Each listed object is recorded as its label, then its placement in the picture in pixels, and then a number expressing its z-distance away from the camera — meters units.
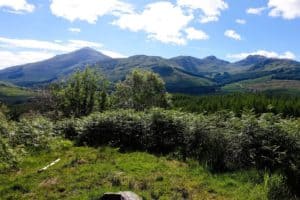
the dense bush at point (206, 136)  12.35
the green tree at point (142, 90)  57.61
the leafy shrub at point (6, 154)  10.20
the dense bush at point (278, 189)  9.12
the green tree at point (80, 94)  42.50
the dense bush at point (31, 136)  16.73
